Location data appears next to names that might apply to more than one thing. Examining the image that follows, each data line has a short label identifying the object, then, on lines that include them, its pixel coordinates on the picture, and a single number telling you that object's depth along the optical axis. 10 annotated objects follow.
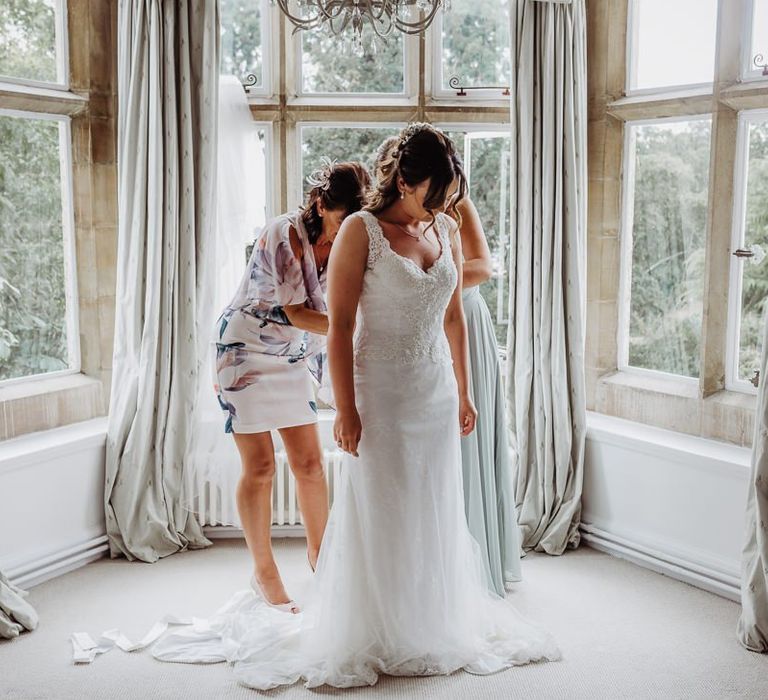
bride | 2.88
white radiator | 4.17
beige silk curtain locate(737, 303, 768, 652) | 3.17
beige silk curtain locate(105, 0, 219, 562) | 3.99
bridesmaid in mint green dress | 3.46
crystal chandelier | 2.52
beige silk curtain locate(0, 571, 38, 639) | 3.29
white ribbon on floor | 3.16
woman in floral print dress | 3.27
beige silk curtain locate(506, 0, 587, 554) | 4.09
